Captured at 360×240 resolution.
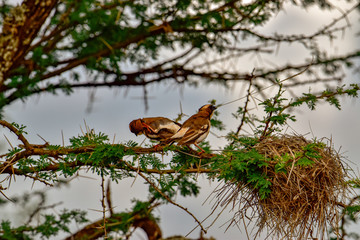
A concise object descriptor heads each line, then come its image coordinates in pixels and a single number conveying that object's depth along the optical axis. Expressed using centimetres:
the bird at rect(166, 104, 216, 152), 1181
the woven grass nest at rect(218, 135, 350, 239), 1135
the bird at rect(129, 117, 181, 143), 1279
